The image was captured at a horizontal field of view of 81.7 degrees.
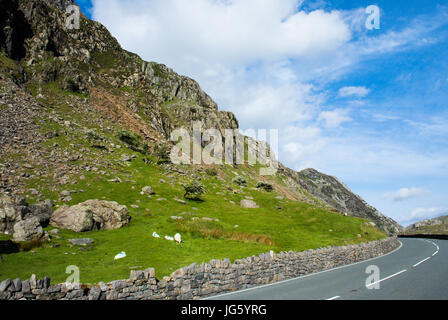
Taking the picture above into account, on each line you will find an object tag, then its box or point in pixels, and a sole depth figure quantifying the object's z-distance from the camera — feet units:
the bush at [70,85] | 232.12
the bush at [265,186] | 311.56
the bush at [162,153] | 232.94
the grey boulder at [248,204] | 191.68
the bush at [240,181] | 300.40
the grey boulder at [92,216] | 90.38
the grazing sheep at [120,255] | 69.41
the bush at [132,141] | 216.54
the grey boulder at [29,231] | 72.23
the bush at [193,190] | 174.50
